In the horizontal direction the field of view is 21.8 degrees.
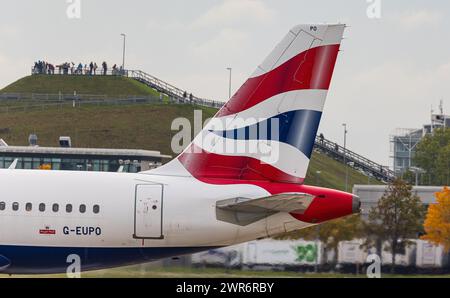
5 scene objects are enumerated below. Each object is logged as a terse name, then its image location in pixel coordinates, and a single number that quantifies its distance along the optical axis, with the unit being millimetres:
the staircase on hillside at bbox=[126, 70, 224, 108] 152125
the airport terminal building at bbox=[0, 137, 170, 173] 92125
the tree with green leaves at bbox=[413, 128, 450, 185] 141500
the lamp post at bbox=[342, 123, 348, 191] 112688
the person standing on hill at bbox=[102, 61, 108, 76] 168812
